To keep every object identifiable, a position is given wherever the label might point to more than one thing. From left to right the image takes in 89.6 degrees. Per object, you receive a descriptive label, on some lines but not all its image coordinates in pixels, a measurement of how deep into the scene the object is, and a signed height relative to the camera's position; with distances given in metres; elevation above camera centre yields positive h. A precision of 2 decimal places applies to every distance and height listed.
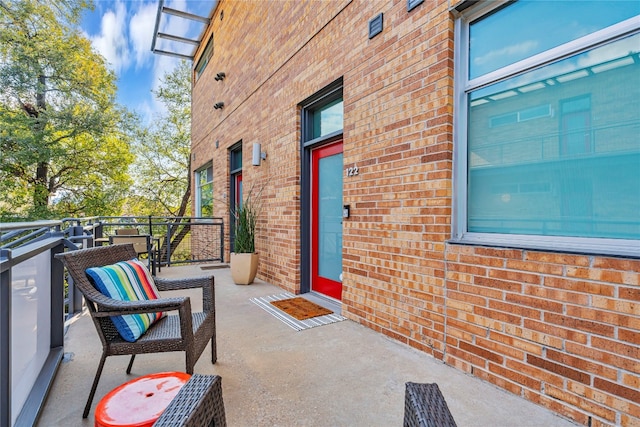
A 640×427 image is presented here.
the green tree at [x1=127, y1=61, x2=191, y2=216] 14.52 +2.80
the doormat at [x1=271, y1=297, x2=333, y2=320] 3.28 -1.00
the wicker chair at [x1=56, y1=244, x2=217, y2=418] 1.64 -0.59
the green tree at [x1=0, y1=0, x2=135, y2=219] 10.08 +3.31
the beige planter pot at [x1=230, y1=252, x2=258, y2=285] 4.64 -0.77
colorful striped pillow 1.74 -0.43
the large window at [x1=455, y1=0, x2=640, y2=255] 1.58 +0.53
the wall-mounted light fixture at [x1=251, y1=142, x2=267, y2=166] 4.95 +0.94
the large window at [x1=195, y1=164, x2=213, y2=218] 8.67 +0.68
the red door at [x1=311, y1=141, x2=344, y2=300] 3.67 -0.06
